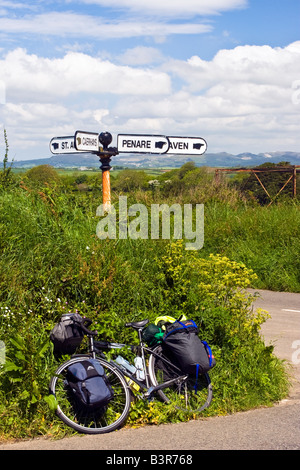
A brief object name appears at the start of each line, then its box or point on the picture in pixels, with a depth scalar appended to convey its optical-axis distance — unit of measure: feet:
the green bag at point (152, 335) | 19.25
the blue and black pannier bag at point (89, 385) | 16.17
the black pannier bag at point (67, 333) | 17.90
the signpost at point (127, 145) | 30.91
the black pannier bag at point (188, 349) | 18.15
